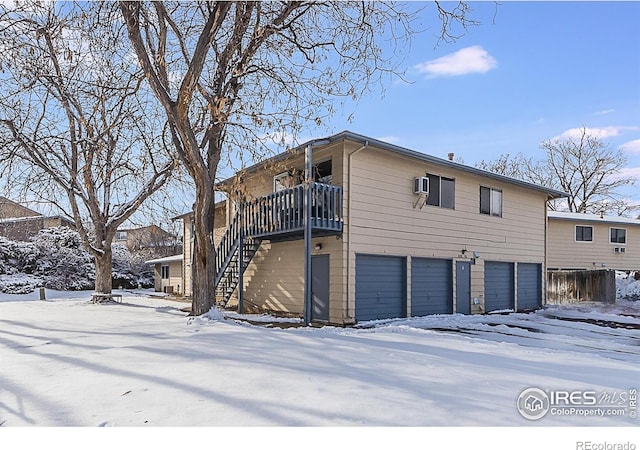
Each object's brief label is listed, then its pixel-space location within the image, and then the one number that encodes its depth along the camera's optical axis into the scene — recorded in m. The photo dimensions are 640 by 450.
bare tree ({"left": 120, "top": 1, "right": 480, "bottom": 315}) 8.90
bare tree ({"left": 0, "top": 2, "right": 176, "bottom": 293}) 8.27
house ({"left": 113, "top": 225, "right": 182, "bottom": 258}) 34.41
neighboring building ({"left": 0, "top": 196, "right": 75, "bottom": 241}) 26.86
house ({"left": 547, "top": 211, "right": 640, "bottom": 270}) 22.62
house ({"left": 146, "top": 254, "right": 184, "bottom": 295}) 24.36
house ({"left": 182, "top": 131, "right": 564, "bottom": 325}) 10.89
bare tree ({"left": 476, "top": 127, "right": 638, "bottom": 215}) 34.75
